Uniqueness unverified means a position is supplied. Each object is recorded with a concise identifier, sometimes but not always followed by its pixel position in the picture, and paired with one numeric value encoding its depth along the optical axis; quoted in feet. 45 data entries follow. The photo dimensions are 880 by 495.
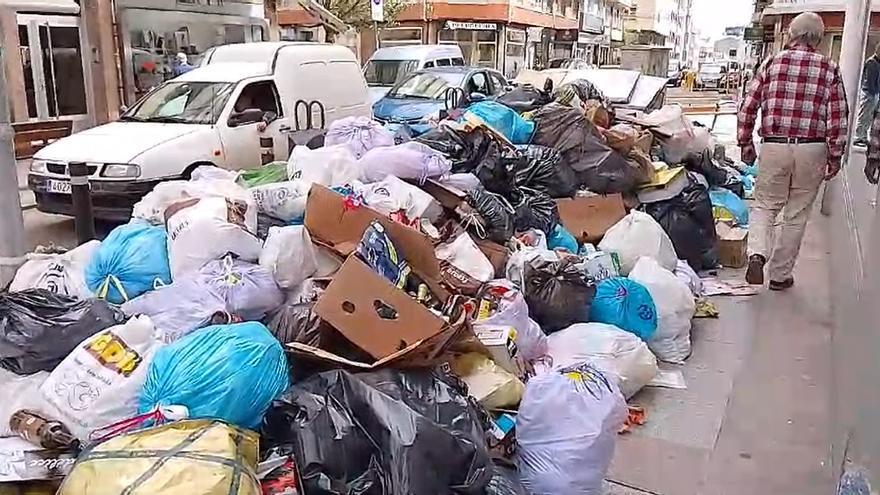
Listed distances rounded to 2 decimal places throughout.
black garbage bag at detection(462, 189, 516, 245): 14.67
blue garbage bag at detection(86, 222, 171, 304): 11.18
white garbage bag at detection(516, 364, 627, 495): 9.23
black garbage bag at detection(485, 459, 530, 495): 8.36
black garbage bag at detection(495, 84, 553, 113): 21.44
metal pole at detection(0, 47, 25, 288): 15.11
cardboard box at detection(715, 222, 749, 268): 20.36
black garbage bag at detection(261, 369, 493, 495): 7.39
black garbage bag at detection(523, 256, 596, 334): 13.64
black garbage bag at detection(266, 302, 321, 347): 9.52
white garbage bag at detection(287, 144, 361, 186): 14.64
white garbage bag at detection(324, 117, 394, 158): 16.57
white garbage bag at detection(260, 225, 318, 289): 10.82
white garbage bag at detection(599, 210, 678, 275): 16.40
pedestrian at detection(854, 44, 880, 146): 20.39
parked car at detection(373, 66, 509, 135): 35.06
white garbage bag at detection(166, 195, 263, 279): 11.04
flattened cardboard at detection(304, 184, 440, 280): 11.29
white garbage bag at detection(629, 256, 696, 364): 14.55
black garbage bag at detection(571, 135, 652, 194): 18.72
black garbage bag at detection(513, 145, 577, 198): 17.71
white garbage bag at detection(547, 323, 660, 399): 12.46
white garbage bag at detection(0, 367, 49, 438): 8.44
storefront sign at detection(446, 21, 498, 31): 95.81
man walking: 16.85
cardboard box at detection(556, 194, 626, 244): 17.74
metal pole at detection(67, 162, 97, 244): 16.88
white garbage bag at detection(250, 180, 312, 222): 13.05
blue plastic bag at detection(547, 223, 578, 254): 16.72
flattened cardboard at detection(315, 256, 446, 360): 9.09
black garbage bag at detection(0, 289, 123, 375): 9.21
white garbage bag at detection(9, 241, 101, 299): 11.52
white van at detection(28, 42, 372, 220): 22.16
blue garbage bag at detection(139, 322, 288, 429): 7.84
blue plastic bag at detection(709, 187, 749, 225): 22.65
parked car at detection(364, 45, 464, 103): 45.47
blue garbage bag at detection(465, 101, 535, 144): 19.40
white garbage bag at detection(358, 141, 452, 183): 14.85
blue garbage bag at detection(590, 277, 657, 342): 14.03
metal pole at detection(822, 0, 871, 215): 26.50
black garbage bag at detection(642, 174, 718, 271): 19.06
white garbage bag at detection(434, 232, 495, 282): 13.25
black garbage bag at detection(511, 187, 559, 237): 16.40
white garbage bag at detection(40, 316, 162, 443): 8.12
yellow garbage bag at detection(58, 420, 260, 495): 6.02
